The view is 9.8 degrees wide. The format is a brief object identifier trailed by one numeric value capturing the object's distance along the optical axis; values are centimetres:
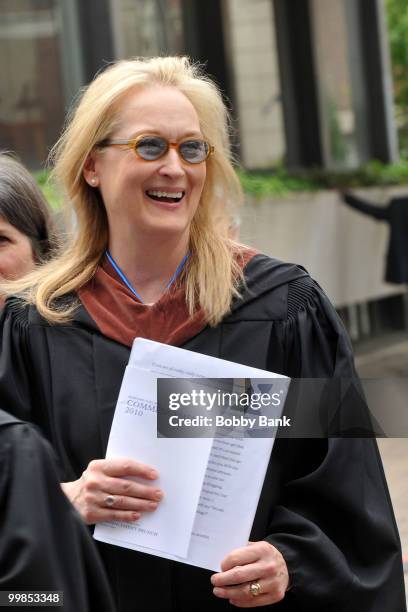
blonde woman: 522
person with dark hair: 705
